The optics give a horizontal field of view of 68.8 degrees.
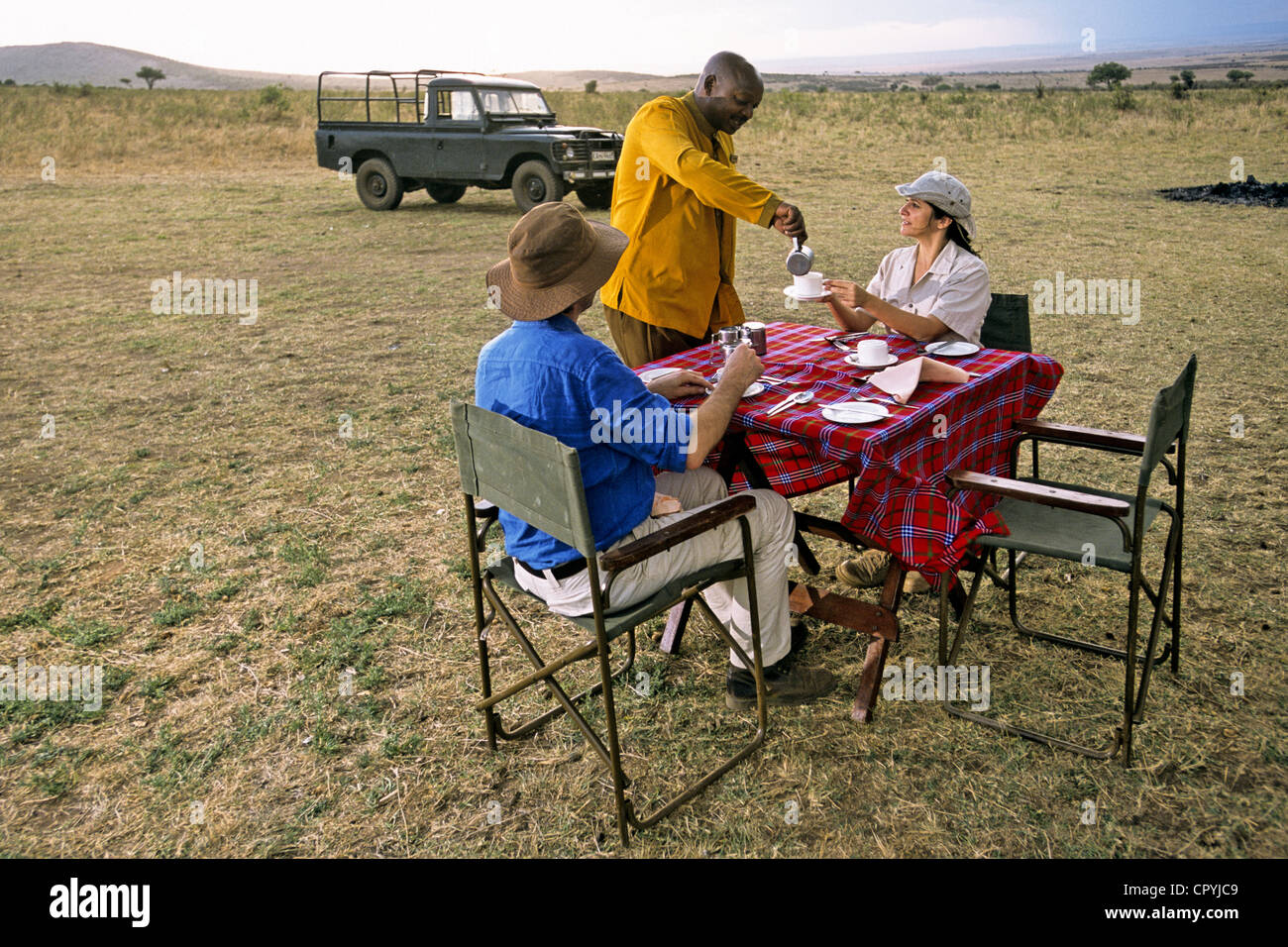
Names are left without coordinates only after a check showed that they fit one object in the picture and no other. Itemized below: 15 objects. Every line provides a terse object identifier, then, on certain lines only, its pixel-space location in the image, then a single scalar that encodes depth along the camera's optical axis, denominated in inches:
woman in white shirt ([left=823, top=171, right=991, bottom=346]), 135.9
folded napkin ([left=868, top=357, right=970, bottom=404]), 109.7
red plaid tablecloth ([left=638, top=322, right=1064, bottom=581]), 102.2
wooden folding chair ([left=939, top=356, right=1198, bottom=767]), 96.7
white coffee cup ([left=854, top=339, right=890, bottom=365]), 120.8
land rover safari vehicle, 481.7
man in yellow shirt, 141.4
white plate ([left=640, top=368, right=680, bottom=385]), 117.2
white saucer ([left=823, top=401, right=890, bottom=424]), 102.3
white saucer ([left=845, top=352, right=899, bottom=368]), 121.1
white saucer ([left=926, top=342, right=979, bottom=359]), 126.3
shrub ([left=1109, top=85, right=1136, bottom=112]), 891.9
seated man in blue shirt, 91.7
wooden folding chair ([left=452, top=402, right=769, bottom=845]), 84.3
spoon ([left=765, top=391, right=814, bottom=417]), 108.8
